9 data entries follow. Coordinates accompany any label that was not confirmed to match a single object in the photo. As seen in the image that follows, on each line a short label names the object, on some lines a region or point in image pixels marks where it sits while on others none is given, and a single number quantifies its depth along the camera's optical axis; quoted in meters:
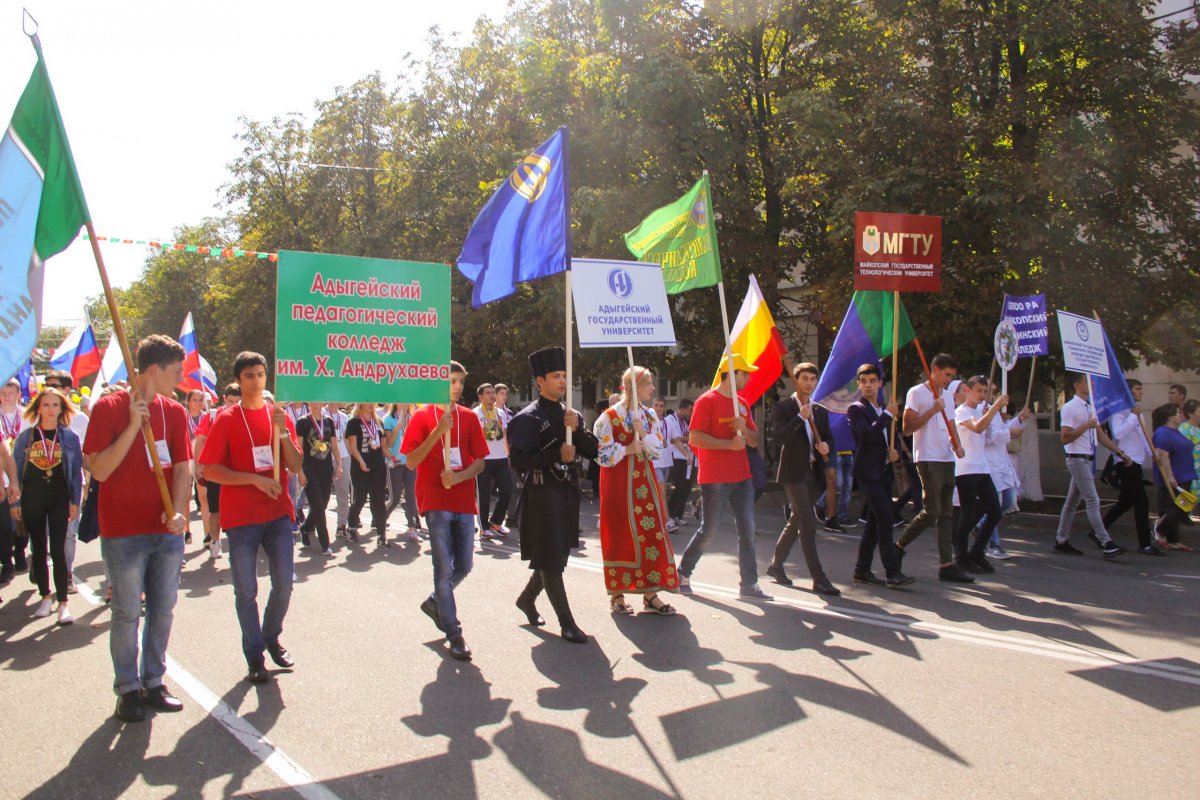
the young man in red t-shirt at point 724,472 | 8.16
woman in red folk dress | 7.35
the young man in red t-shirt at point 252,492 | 5.69
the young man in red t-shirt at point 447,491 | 6.41
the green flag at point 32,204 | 4.75
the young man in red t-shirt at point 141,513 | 5.04
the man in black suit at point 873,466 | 8.52
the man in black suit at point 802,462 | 8.29
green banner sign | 5.86
